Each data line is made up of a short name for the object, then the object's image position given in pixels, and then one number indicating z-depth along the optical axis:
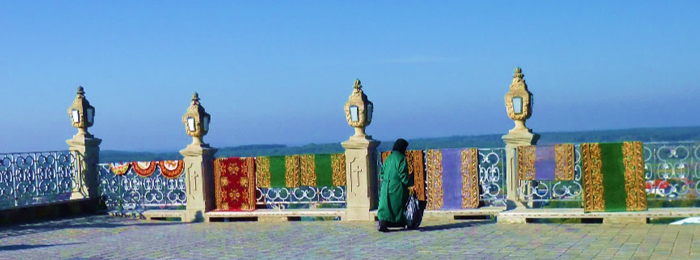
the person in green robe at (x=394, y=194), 13.62
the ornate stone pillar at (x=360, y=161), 15.54
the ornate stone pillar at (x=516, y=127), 14.34
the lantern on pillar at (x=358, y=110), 15.52
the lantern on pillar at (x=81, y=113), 18.36
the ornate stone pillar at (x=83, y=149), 18.39
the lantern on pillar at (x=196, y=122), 16.93
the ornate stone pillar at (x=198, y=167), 16.88
